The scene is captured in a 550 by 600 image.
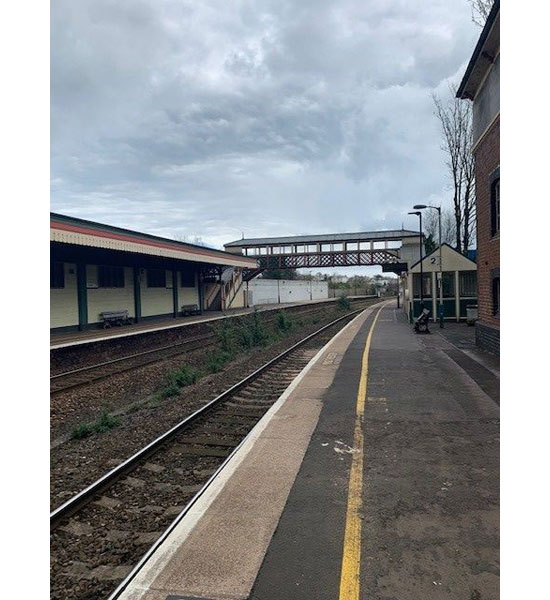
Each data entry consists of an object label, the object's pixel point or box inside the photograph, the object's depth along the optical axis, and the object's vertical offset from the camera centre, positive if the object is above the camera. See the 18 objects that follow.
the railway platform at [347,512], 3.25 -2.12
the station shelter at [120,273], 19.27 +1.44
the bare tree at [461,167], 34.06 +10.14
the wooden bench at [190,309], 32.88 -0.98
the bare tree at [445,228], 54.47 +8.62
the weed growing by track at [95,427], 8.32 -2.52
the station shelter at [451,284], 23.59 +0.55
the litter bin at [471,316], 22.33 -1.13
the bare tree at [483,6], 22.05 +14.63
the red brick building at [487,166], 12.50 +4.15
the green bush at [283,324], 26.12 -1.70
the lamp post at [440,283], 21.89 +0.59
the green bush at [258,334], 20.52 -1.84
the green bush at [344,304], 46.22 -0.93
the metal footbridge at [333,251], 47.30 +4.93
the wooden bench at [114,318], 23.05 -1.09
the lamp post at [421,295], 23.06 -0.03
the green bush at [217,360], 14.43 -2.31
